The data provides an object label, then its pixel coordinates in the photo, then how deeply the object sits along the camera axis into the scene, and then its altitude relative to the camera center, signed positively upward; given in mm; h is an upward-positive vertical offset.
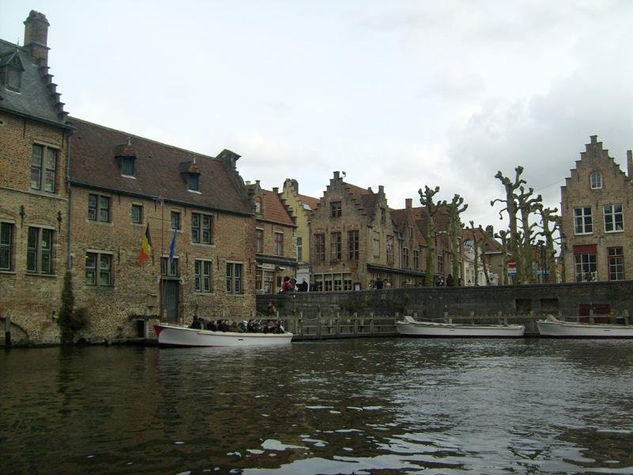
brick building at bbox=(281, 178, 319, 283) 59938 +7972
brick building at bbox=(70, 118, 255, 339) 32125 +4291
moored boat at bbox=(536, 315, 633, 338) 36906 -1184
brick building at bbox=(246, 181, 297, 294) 48500 +5037
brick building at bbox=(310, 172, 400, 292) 56938 +6059
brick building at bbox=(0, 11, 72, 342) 28188 +5093
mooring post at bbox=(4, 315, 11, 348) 27469 -698
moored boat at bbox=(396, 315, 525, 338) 39875 -1195
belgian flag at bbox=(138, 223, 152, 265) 31016 +2962
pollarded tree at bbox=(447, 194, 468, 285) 49938 +7327
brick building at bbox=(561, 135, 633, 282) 48125 +6404
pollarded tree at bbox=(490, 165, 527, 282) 44250 +7363
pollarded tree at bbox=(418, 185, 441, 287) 46688 +6169
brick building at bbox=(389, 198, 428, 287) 62906 +5955
